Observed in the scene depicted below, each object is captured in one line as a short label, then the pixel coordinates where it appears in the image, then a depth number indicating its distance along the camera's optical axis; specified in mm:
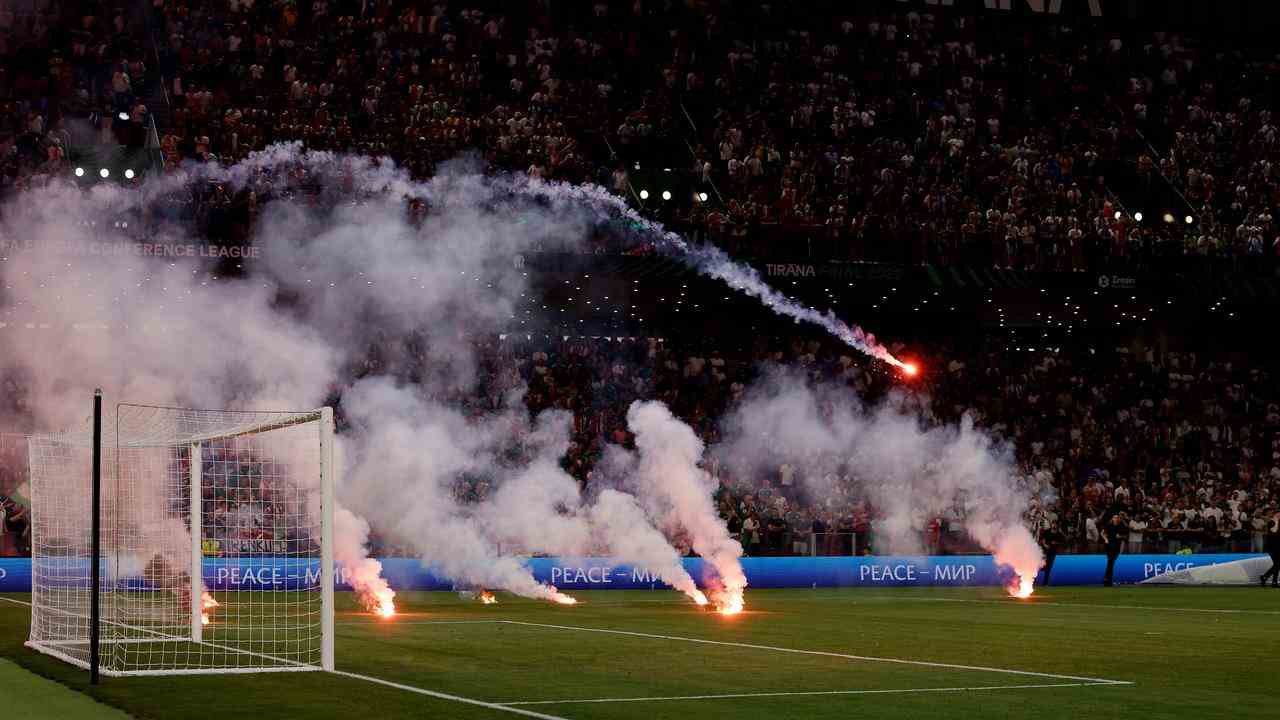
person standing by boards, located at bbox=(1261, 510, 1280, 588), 35156
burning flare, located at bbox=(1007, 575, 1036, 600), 31822
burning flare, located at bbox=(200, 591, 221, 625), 23456
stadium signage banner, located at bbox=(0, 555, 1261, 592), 30828
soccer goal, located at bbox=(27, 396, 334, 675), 16297
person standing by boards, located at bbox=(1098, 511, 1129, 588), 36219
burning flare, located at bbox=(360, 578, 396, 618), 25125
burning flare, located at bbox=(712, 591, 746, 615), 26344
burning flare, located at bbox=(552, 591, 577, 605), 29552
